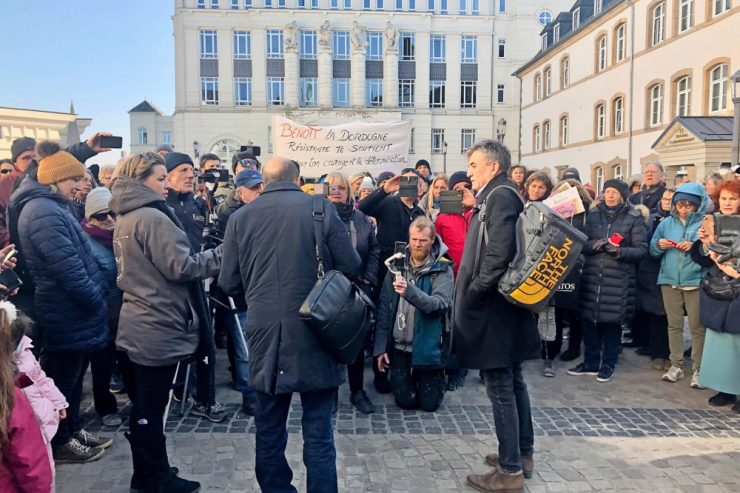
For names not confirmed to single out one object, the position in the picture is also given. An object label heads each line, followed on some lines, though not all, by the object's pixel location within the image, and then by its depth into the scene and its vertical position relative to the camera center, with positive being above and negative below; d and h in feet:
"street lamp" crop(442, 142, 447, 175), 132.67 +10.04
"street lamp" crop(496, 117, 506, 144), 88.42 +12.20
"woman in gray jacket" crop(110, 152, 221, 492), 11.36 -1.98
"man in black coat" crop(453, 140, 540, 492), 11.87 -2.53
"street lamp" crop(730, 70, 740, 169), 33.78 +4.96
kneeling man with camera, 16.83 -3.60
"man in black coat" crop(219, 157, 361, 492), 10.33 -2.00
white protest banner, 37.68 +3.96
